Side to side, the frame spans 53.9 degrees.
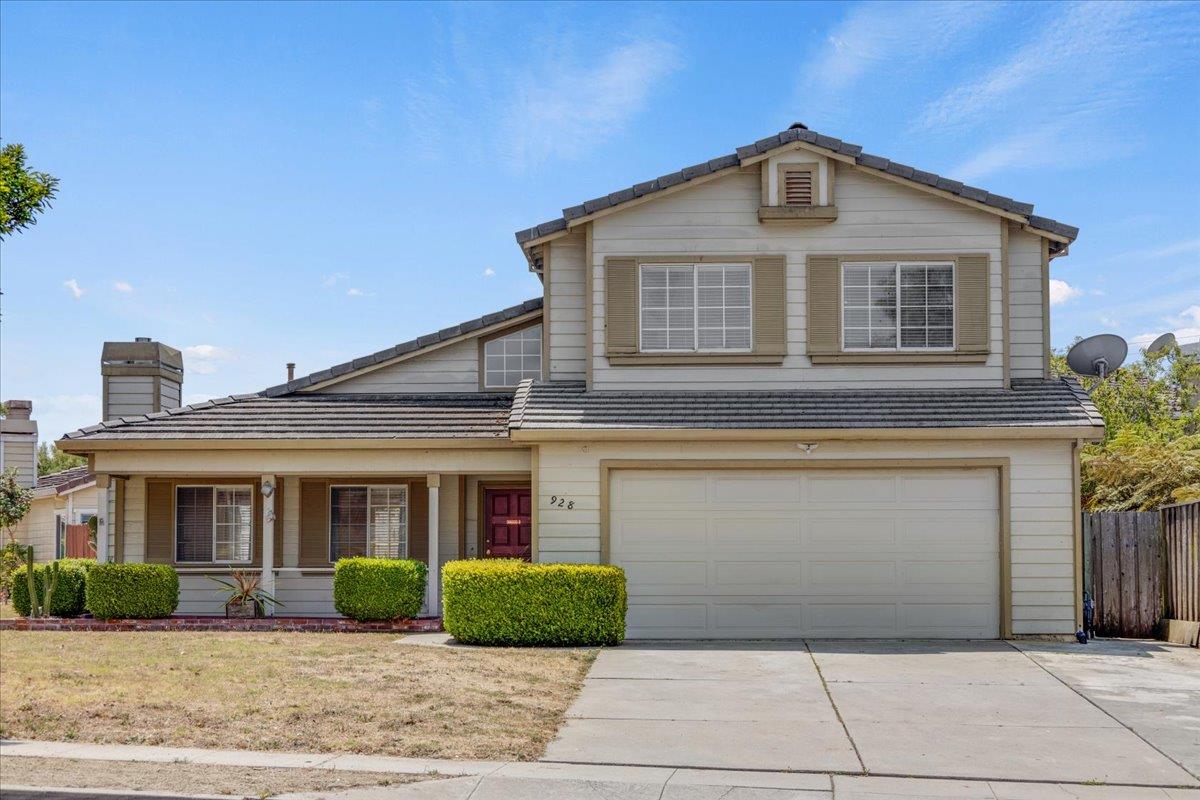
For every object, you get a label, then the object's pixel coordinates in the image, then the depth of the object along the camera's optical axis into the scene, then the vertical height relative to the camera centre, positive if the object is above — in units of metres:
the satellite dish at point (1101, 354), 16.91 +1.64
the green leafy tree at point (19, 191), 10.02 +2.39
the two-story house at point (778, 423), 14.98 +0.59
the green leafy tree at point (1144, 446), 18.14 +0.39
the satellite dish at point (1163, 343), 27.86 +2.98
